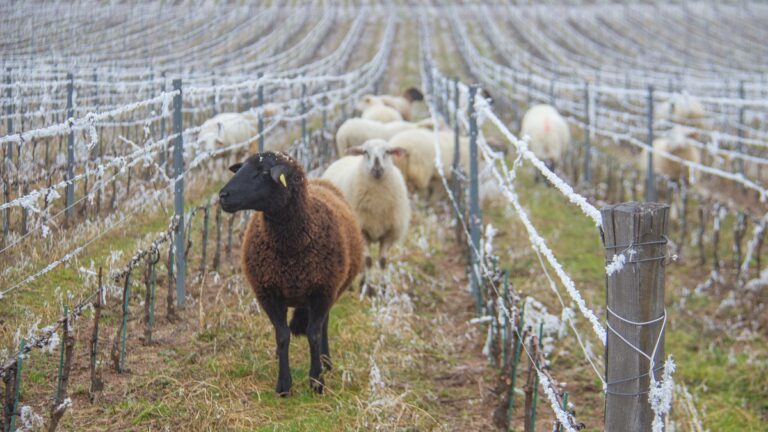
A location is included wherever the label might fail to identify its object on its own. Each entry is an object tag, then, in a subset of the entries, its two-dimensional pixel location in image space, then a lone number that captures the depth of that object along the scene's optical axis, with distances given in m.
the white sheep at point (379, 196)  15.04
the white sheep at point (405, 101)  35.75
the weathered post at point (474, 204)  13.85
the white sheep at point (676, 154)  24.55
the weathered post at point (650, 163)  20.22
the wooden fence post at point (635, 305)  4.88
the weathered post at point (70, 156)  11.18
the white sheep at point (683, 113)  33.37
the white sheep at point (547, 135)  29.22
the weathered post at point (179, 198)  12.02
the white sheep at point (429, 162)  21.95
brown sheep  9.66
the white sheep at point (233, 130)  19.72
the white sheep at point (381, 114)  29.86
